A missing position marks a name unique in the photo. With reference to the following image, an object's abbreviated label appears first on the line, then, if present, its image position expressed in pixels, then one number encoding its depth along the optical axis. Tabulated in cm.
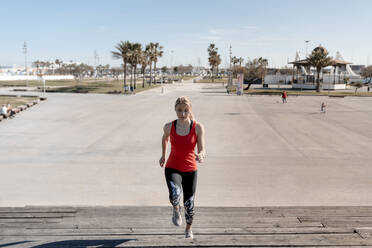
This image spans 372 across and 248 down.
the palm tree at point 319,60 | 5481
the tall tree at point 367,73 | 10994
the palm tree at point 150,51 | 7426
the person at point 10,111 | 2125
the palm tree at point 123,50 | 5456
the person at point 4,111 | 2044
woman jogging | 396
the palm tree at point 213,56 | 11240
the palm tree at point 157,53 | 7763
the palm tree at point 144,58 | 6348
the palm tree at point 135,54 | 5565
